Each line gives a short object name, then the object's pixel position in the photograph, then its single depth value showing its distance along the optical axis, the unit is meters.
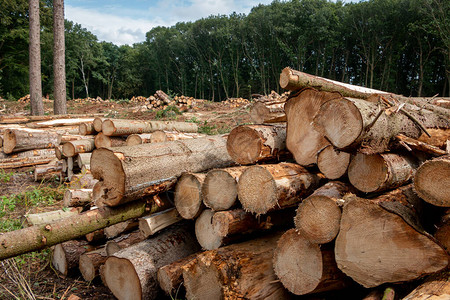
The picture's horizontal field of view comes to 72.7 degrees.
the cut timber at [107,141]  5.91
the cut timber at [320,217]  1.97
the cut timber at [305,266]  2.07
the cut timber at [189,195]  2.73
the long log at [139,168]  2.65
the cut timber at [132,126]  5.81
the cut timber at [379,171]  2.12
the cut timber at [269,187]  2.30
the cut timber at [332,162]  2.34
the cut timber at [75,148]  5.53
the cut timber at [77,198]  3.56
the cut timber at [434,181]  1.72
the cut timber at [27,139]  6.46
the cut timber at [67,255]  3.15
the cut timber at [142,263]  2.59
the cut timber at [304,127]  2.54
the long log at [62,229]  2.33
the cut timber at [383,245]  1.66
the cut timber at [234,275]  2.26
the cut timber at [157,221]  2.89
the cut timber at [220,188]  2.51
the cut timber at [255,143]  2.73
